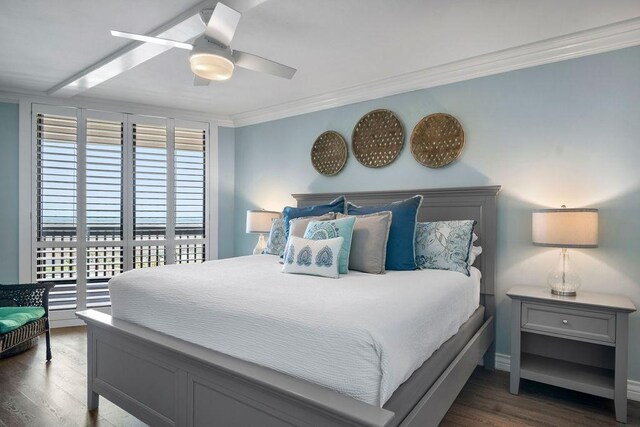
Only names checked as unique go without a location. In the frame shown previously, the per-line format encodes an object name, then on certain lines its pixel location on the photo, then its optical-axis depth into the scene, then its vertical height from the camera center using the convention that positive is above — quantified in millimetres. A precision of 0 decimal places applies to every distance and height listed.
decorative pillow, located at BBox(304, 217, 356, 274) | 2492 -159
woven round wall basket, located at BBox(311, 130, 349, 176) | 3975 +620
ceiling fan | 1995 +958
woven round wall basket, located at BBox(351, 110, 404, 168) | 3564 +714
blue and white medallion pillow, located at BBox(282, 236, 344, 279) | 2326 -304
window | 4039 +110
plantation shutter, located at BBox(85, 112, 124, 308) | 4199 +22
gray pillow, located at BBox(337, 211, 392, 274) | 2559 -233
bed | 1346 -720
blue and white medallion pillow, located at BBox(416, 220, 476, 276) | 2688 -256
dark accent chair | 3114 -791
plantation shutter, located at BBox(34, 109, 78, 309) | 4000 +37
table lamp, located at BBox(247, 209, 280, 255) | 4211 -150
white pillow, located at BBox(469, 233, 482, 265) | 2734 -304
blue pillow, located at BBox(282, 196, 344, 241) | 3332 -7
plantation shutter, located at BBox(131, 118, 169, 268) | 4418 +190
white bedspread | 1373 -482
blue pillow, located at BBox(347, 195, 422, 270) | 2686 -191
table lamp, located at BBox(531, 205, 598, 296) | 2359 -127
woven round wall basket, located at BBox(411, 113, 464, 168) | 3209 +631
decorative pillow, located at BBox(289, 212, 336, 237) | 2906 -110
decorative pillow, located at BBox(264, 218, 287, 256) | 3476 -290
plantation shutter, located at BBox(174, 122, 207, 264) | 4668 +208
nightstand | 2217 -820
